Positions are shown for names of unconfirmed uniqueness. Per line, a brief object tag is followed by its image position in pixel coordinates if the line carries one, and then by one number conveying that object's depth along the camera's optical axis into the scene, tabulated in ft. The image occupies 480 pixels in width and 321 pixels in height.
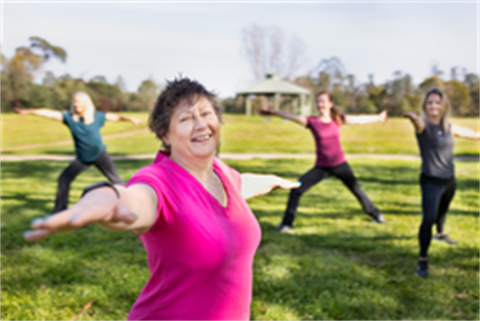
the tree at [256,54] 105.91
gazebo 84.71
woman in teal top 20.47
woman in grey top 14.01
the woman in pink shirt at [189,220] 4.99
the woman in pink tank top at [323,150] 18.62
